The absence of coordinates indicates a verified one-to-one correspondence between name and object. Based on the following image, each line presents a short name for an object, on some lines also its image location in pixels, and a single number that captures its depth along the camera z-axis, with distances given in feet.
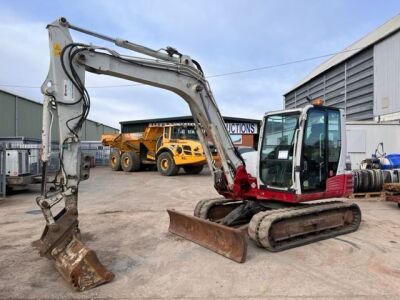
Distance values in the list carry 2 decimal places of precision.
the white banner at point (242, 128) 99.36
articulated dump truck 57.47
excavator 15.89
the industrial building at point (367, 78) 54.19
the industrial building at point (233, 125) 94.70
